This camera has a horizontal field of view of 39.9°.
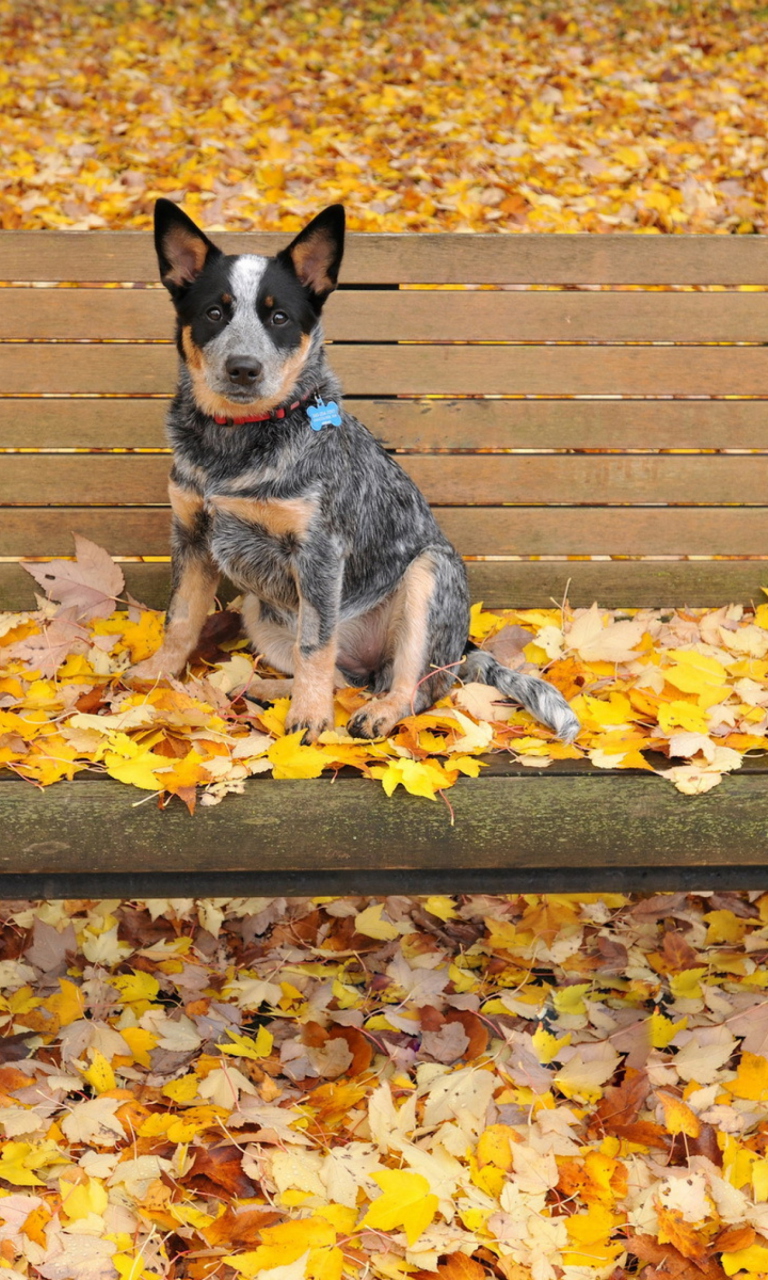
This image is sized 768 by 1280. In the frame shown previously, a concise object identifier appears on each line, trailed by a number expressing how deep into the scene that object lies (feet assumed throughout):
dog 7.59
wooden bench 9.74
